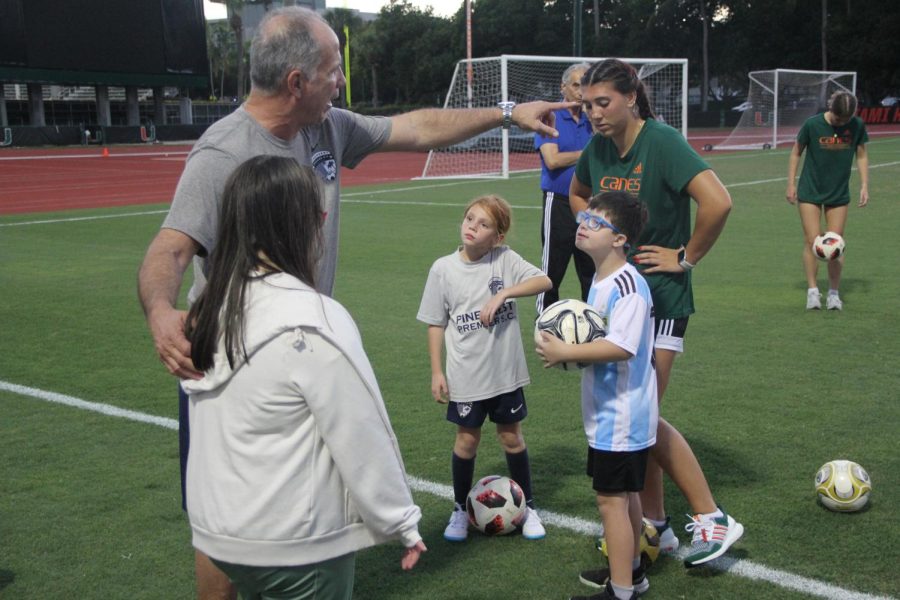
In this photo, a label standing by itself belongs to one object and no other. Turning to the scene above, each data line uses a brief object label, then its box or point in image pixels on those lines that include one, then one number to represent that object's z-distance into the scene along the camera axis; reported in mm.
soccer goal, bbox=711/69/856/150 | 37219
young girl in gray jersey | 4480
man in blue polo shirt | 7081
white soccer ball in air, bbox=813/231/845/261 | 9320
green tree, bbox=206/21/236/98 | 114250
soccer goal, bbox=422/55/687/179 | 26875
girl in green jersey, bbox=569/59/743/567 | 4047
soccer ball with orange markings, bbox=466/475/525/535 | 4520
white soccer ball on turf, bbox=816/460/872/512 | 4586
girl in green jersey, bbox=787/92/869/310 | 9445
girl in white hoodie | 2297
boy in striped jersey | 3637
